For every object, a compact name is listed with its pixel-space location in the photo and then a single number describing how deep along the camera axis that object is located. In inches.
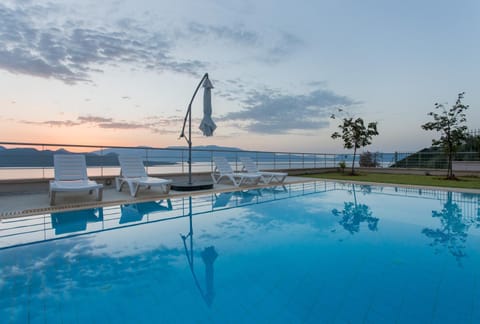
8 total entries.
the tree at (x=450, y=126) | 458.6
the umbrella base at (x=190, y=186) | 297.6
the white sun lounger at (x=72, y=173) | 221.9
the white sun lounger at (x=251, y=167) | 389.6
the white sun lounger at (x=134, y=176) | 256.6
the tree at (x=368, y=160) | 649.5
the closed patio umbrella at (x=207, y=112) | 303.7
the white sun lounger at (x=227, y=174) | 349.5
